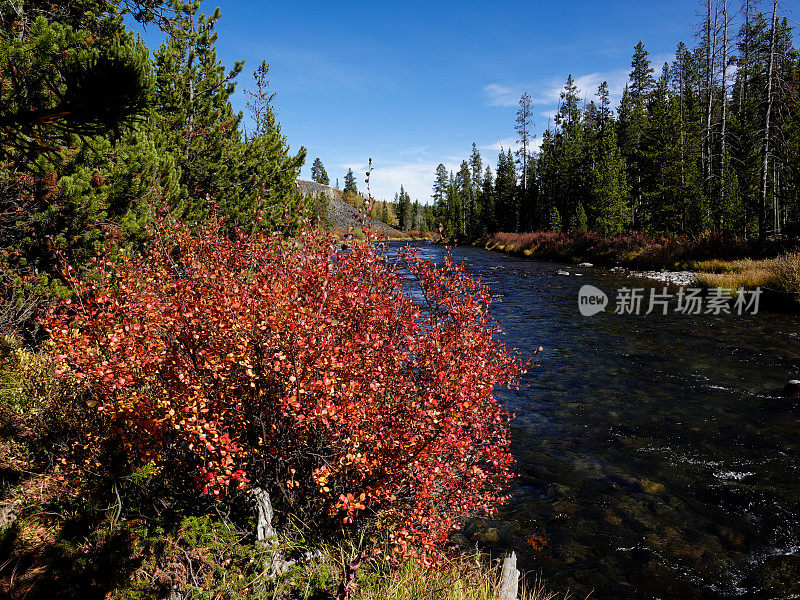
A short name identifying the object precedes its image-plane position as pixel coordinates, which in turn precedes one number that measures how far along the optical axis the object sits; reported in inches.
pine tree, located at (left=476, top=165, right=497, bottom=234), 2896.2
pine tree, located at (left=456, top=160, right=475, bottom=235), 3277.8
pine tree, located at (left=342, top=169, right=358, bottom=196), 6033.5
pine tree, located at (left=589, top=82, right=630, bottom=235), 1467.8
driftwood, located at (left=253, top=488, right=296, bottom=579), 146.2
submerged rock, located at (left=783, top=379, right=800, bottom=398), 370.2
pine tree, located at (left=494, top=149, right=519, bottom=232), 2751.0
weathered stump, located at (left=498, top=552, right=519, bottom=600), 153.3
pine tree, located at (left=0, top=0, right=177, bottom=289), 228.9
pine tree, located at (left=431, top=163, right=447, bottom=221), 4434.1
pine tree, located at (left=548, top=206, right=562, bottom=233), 1949.3
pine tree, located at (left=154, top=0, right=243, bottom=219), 467.5
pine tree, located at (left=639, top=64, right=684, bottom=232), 1295.5
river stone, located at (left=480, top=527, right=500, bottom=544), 227.6
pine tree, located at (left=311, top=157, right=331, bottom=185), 5493.1
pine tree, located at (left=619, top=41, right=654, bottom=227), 1765.5
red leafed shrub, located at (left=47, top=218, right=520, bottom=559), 146.8
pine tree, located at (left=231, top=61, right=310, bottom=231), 508.1
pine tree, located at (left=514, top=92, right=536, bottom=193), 2605.8
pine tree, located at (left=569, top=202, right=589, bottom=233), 1715.1
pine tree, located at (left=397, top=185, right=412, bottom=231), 4478.3
